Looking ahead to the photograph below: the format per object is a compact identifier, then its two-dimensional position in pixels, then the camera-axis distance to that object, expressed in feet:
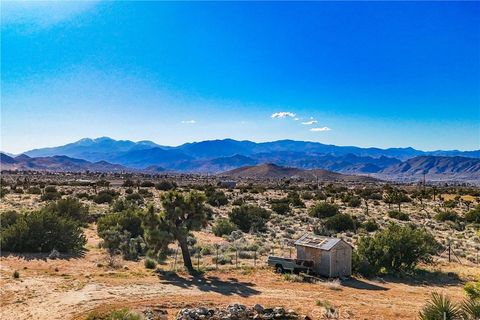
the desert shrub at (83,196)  192.91
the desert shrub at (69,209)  119.14
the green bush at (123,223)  104.73
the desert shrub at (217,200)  183.62
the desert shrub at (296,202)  183.89
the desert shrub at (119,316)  47.44
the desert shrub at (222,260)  86.13
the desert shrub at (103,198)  177.74
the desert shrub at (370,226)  126.72
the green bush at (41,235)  89.10
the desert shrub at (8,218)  102.08
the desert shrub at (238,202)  183.21
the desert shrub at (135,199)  173.55
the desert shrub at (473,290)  39.40
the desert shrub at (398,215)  151.15
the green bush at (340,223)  126.41
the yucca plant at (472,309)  38.06
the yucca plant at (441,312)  42.84
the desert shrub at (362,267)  80.36
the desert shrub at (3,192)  187.47
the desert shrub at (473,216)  146.72
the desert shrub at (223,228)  119.44
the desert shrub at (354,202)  187.81
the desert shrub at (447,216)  151.53
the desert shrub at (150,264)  79.87
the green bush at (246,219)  127.24
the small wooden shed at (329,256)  76.43
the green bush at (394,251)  80.89
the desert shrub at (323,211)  151.23
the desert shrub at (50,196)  172.58
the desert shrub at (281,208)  160.86
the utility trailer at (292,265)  77.36
